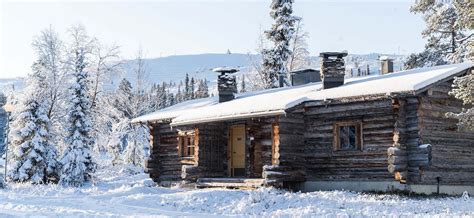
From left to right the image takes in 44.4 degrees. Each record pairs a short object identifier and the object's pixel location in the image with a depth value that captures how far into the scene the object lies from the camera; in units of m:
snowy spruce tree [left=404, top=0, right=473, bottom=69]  33.19
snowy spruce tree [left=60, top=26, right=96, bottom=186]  29.73
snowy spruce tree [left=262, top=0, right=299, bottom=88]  42.34
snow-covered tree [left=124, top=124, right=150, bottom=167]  44.62
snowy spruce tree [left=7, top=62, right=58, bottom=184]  29.58
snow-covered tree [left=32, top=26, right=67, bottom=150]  36.38
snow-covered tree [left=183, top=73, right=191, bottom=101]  126.44
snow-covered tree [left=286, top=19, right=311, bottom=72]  44.78
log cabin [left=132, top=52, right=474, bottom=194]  19.16
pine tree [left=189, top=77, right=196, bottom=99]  122.44
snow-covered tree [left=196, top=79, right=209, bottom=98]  115.94
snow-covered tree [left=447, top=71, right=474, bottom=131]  17.09
